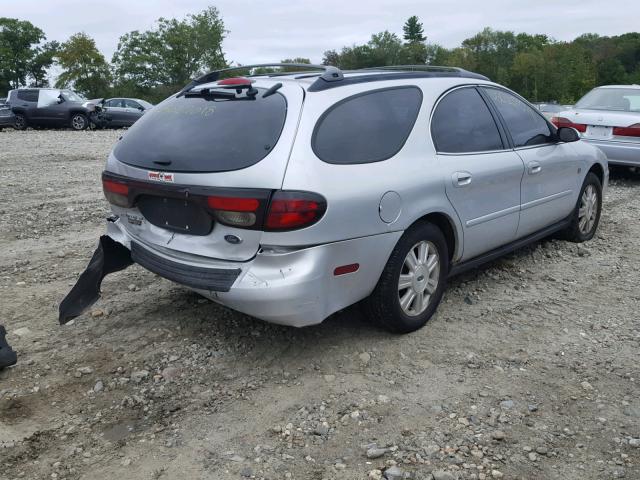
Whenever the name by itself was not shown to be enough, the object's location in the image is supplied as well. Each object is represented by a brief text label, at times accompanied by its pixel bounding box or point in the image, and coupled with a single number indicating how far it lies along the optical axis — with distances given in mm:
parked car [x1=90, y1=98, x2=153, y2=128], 24167
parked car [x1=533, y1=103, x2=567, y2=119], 21809
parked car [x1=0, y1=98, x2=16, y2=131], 22141
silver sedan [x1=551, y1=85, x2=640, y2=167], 8898
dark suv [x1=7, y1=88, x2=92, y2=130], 22766
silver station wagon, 3238
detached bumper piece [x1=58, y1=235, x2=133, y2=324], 3871
